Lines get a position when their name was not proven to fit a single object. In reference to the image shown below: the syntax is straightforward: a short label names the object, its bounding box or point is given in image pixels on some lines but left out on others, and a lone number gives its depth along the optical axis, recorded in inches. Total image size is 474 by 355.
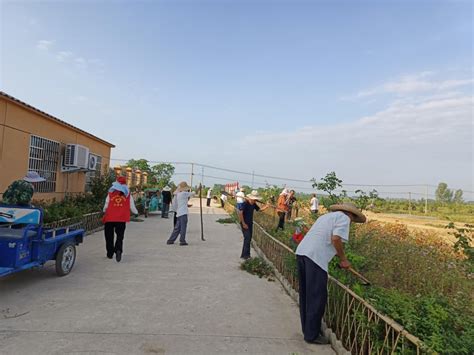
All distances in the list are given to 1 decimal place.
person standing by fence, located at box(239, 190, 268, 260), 283.7
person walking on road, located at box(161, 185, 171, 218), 627.1
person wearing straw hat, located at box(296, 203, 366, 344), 138.3
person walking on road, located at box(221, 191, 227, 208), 943.1
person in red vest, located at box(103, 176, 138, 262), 268.5
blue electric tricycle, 175.6
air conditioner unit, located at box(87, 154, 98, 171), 514.7
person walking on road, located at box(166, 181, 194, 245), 346.6
